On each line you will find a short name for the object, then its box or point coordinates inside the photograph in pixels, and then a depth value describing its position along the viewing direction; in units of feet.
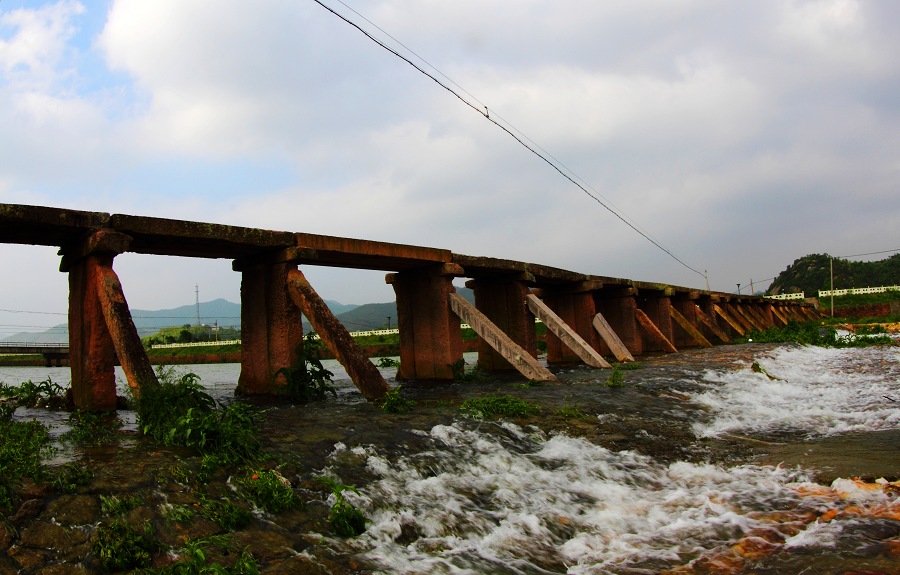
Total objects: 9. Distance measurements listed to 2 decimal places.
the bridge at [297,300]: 19.38
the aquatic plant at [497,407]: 20.31
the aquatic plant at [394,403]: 20.45
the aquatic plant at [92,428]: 15.16
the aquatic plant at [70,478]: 10.49
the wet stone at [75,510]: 9.75
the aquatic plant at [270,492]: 11.51
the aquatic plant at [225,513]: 10.53
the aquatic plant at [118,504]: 10.15
